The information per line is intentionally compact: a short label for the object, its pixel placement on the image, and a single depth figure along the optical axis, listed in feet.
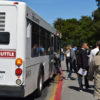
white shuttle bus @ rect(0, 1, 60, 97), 21.11
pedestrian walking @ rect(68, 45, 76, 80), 43.76
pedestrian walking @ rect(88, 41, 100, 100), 15.97
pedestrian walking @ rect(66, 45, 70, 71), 54.28
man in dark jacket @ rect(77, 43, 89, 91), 31.04
